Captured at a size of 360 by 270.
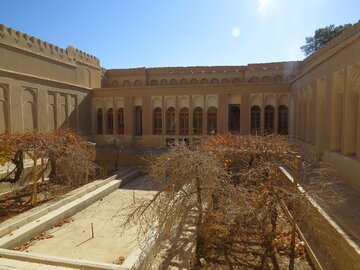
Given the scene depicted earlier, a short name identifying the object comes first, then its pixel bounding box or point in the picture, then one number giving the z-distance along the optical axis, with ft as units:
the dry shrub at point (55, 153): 34.78
